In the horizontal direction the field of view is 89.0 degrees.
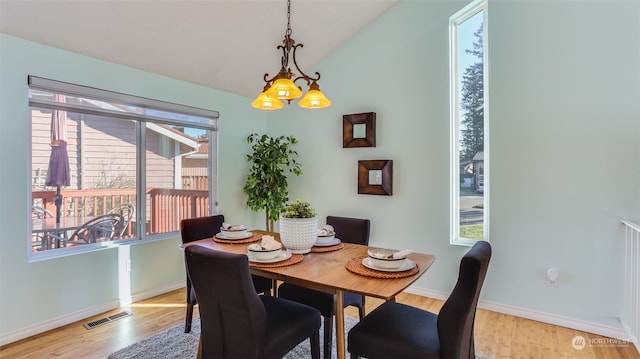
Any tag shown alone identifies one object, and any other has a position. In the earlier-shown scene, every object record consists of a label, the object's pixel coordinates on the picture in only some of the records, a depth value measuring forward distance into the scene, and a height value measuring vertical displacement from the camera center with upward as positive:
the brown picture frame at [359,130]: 3.57 +0.58
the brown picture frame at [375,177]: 3.48 +0.05
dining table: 1.44 -0.46
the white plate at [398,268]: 1.62 -0.43
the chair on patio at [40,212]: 2.58 -0.25
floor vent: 2.66 -1.17
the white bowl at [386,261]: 1.62 -0.40
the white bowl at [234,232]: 2.37 -0.37
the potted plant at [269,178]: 3.93 +0.04
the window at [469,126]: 3.09 +0.54
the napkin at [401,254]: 1.65 -0.37
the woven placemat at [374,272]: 1.57 -0.45
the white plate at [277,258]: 1.78 -0.43
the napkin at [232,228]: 2.42 -0.35
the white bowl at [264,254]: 1.80 -0.40
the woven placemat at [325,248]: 2.07 -0.43
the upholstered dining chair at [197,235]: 2.43 -0.43
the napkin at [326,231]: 2.32 -0.36
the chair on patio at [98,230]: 2.85 -0.45
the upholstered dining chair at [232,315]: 1.45 -0.63
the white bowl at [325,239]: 2.21 -0.40
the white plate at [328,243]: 2.15 -0.42
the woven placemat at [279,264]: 1.73 -0.44
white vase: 1.93 -0.31
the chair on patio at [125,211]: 3.12 -0.30
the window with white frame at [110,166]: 2.63 +0.14
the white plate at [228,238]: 2.36 -0.40
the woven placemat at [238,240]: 2.30 -0.42
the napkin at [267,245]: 1.83 -0.37
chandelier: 1.97 +0.56
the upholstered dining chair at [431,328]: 1.34 -0.72
